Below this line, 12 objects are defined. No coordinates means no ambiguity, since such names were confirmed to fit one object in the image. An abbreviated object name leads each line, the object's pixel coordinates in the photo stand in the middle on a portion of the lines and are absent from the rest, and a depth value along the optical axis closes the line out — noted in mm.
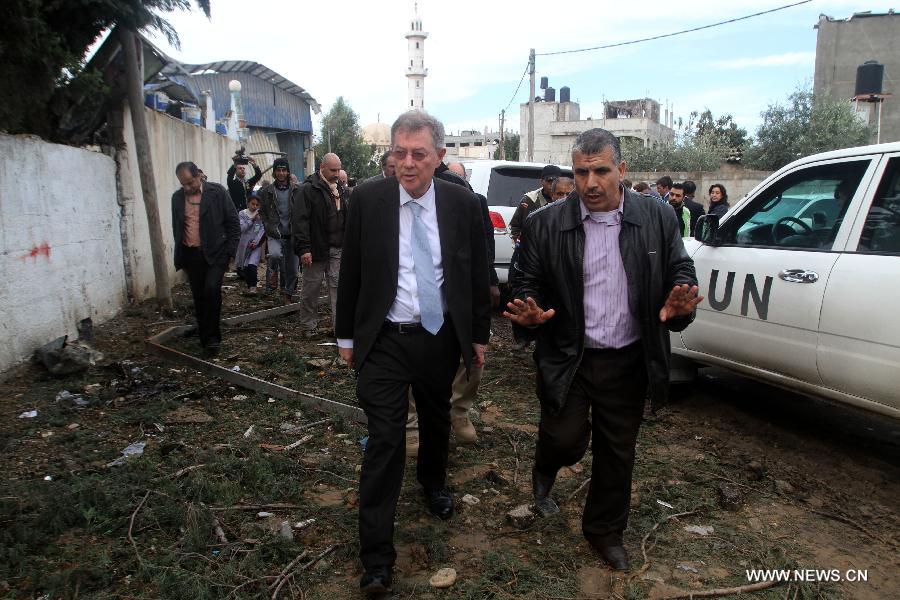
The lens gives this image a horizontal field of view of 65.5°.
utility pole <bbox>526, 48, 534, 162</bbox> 26219
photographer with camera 11695
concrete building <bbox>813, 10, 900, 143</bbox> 34438
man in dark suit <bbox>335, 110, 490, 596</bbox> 3027
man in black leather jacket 3006
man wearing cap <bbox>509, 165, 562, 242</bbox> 7677
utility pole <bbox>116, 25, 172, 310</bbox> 8273
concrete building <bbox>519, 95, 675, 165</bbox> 56225
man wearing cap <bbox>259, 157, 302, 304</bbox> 9617
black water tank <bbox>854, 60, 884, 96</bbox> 29172
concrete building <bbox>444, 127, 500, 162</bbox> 72125
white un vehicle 3811
